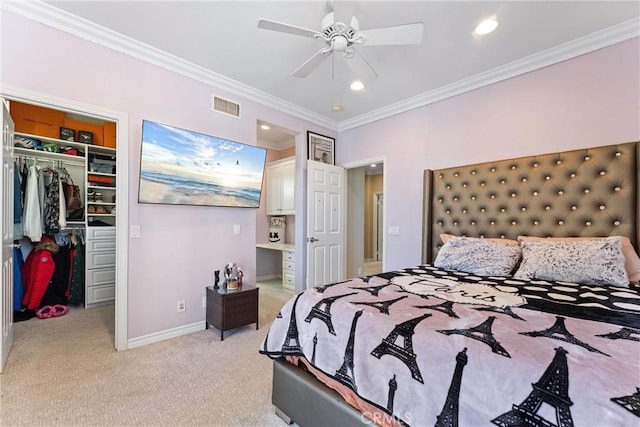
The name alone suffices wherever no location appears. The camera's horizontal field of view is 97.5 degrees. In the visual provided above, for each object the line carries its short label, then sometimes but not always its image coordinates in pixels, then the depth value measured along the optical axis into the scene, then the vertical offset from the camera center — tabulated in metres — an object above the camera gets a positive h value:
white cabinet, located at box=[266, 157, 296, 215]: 5.02 +0.56
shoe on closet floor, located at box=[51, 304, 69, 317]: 3.32 -1.13
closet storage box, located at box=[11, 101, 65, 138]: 3.39 +1.21
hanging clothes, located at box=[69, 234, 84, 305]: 3.71 -0.79
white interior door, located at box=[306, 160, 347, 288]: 4.01 -0.09
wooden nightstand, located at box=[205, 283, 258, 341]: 2.78 -0.93
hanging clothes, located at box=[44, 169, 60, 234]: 3.50 +0.14
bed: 0.84 -0.44
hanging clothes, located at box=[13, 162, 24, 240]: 2.96 +0.11
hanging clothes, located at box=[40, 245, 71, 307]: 3.51 -0.82
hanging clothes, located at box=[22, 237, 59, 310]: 3.26 -0.68
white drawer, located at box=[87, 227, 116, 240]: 3.73 -0.22
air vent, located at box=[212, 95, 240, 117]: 3.15 +1.27
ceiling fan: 1.81 +1.24
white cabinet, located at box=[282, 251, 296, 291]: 4.60 -0.88
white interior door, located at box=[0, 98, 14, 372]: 2.10 -0.13
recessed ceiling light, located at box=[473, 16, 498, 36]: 2.19 +1.54
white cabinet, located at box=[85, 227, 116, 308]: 3.69 -0.67
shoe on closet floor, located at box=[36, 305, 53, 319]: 3.23 -1.12
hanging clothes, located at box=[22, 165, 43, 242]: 3.20 +0.07
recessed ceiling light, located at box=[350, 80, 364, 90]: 3.16 +1.51
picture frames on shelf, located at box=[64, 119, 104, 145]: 3.83 +1.24
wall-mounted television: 2.63 +0.50
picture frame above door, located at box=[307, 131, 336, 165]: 4.17 +1.07
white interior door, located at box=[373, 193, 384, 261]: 7.99 -0.21
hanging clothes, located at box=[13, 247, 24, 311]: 3.14 -0.74
